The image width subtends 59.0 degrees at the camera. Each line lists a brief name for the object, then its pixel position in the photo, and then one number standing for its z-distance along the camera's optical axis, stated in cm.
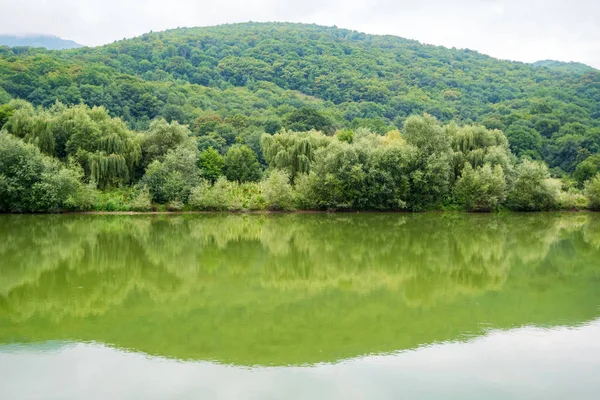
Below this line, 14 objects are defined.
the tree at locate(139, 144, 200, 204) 3384
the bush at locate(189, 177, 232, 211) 3388
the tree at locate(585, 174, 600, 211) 3641
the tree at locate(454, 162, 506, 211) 3478
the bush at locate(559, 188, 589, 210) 3750
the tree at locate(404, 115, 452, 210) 3500
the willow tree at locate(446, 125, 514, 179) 3616
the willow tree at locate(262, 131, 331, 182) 3784
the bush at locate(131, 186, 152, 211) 3281
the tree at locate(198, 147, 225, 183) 3838
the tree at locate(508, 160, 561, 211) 3591
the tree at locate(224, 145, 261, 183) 4028
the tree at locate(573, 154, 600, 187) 4562
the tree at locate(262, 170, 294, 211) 3409
